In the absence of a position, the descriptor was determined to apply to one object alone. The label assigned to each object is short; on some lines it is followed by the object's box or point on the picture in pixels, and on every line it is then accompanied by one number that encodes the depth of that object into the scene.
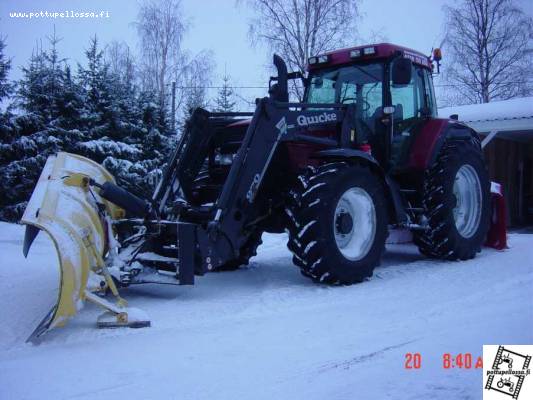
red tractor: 4.39
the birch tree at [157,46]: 25.09
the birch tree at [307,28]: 19.56
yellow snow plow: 3.81
